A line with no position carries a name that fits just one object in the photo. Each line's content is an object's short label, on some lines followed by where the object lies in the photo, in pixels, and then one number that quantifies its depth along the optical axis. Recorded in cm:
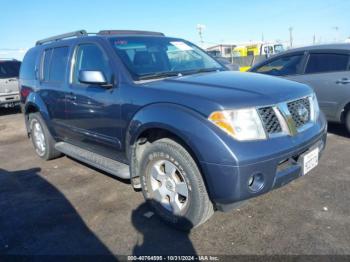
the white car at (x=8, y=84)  1067
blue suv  262
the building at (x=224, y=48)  3962
